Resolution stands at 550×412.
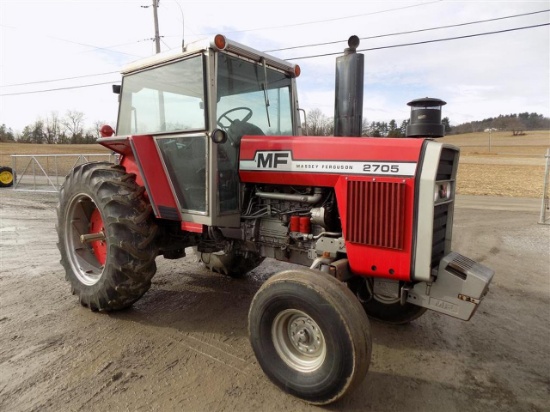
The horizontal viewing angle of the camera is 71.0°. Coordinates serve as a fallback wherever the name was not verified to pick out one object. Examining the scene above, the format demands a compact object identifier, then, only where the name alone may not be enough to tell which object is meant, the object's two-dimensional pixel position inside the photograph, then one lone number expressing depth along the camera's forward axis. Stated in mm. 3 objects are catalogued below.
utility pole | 18852
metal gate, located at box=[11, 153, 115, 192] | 14827
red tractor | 2557
